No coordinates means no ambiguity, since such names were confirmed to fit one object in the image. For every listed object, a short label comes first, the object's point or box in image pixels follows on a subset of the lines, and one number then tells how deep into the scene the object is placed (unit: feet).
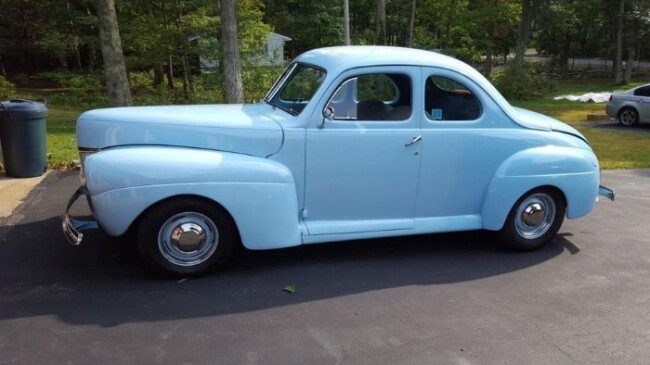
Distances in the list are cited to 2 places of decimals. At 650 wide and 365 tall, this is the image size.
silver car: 54.90
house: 62.13
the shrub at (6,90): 67.92
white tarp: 80.43
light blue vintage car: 14.52
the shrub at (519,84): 88.17
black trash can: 24.57
